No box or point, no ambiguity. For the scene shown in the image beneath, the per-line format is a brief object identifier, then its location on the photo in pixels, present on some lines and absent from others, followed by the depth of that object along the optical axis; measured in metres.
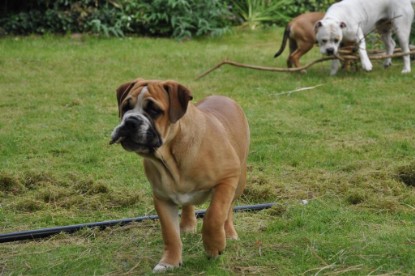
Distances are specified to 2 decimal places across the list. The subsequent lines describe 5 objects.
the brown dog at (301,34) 13.66
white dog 12.91
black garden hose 5.84
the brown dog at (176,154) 4.59
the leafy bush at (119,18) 17.33
